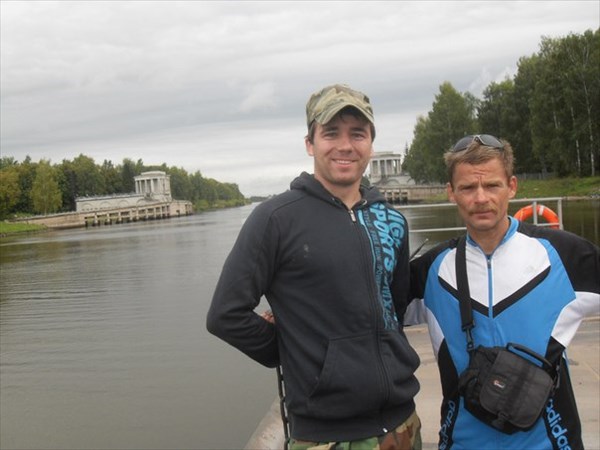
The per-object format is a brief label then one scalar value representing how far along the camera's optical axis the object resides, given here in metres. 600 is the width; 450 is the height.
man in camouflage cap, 2.11
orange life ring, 6.35
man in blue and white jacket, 2.15
